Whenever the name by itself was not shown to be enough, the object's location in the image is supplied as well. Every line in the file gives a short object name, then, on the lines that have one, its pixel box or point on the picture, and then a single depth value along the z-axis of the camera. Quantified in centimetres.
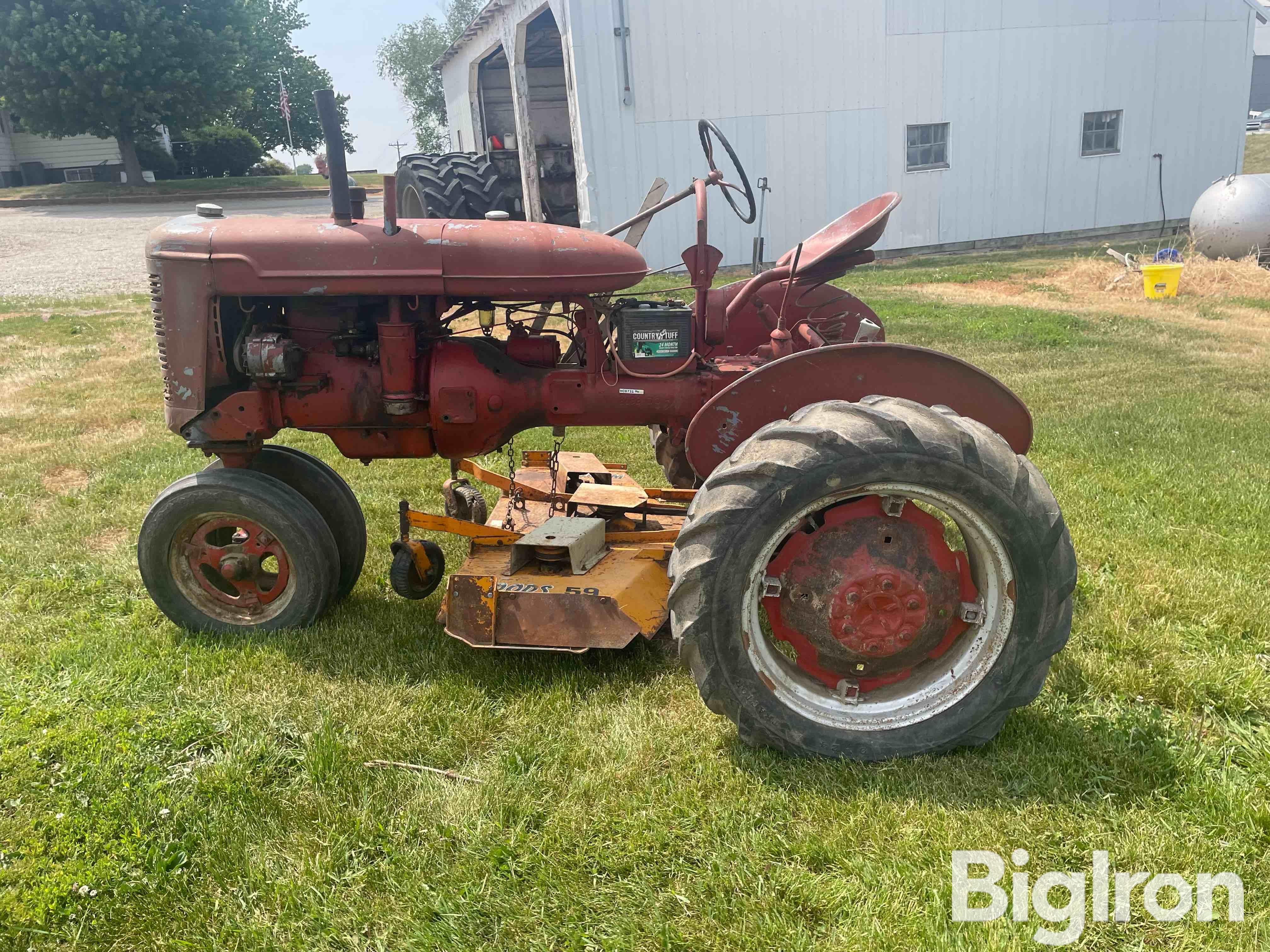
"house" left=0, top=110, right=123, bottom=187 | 3278
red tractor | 250
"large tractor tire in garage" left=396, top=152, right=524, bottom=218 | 1070
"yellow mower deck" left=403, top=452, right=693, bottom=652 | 301
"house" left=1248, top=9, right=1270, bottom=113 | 5112
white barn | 1255
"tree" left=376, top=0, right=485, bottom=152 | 5219
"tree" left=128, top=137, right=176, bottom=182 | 3316
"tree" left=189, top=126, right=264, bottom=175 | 3425
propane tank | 1220
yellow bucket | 1059
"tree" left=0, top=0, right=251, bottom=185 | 2597
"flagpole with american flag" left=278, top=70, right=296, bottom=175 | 2809
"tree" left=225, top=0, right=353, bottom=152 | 3762
